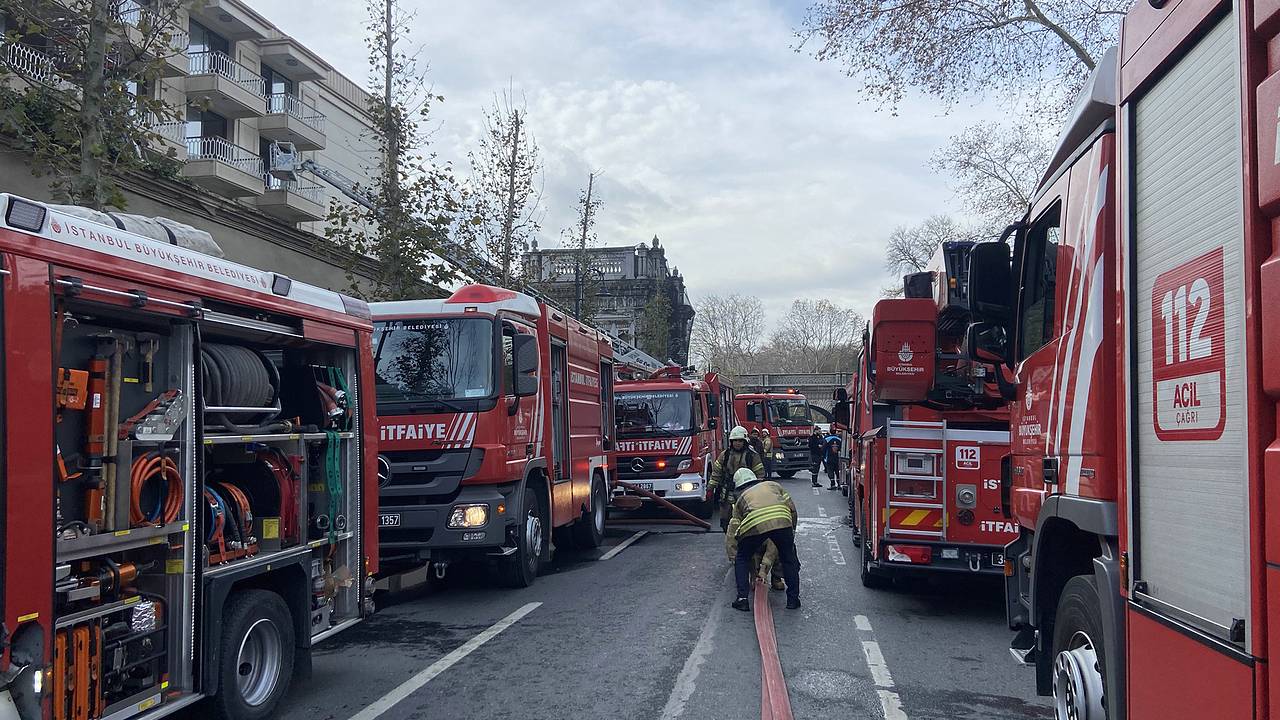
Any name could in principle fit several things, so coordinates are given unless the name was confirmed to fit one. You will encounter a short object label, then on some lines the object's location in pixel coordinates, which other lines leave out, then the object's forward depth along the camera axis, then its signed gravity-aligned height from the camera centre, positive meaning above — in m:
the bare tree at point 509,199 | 21.89 +4.96
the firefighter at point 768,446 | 25.02 -1.06
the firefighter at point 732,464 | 11.04 -0.66
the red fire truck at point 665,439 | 16.11 -0.54
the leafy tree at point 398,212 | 16.38 +3.43
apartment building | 20.56 +8.94
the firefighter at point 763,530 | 8.68 -1.12
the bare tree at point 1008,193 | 24.88 +5.67
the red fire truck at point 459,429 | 9.08 -0.21
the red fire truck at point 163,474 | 3.66 -0.33
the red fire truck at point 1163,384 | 2.58 +0.08
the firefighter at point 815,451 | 25.39 -1.20
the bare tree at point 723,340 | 81.69 +5.93
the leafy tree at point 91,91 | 8.47 +2.96
